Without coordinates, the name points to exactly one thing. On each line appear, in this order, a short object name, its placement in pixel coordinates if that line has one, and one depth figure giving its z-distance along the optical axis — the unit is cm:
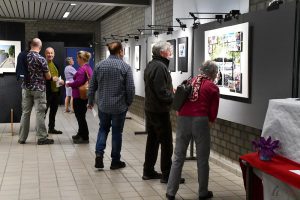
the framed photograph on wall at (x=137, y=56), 864
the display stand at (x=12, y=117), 770
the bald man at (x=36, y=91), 645
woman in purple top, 639
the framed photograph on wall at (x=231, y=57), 435
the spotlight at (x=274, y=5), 380
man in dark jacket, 425
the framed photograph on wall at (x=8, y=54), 798
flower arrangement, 279
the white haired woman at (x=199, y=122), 376
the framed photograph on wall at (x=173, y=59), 653
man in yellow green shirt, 749
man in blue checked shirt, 480
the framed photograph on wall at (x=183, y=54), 598
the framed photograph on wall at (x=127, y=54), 967
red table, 253
